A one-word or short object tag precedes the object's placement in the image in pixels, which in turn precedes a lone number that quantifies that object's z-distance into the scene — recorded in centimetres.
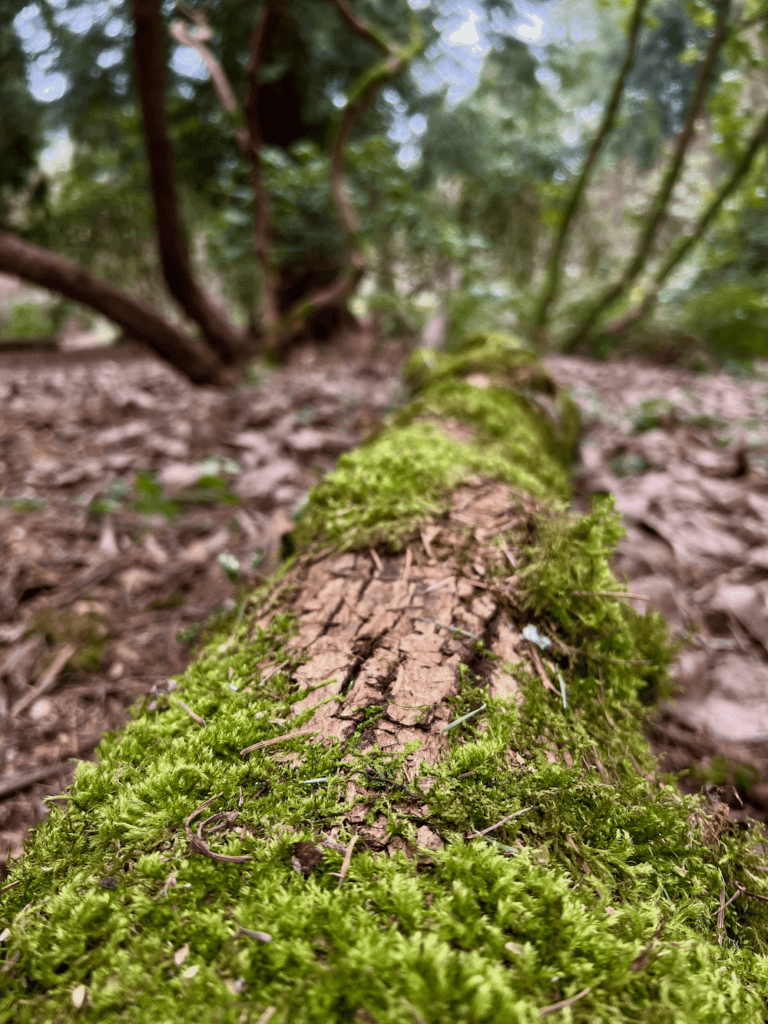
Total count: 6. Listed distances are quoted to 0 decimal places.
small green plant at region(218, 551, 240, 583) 60
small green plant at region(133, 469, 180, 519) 78
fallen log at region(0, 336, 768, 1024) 28
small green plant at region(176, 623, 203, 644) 55
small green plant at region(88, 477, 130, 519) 75
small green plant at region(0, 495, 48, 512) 73
